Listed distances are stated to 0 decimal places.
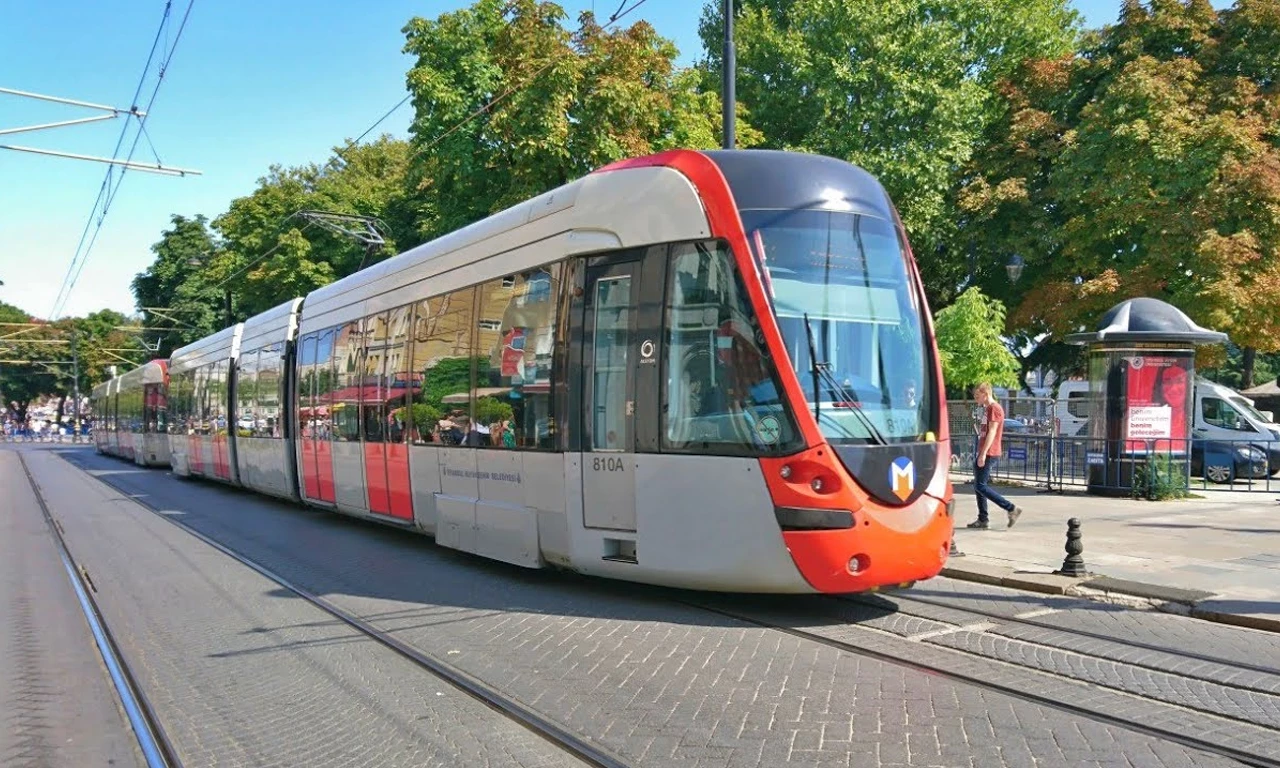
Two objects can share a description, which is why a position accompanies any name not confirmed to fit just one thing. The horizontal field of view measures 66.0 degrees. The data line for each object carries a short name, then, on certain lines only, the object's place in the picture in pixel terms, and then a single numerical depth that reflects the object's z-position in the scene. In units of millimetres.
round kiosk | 15812
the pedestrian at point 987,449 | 11992
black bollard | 9062
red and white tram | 7129
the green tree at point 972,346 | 22562
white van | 22031
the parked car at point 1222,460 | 19844
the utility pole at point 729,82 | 13188
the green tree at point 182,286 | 56625
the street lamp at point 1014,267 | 21688
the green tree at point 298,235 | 35562
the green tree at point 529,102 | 20359
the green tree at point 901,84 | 28156
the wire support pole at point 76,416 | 74325
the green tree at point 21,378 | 83500
